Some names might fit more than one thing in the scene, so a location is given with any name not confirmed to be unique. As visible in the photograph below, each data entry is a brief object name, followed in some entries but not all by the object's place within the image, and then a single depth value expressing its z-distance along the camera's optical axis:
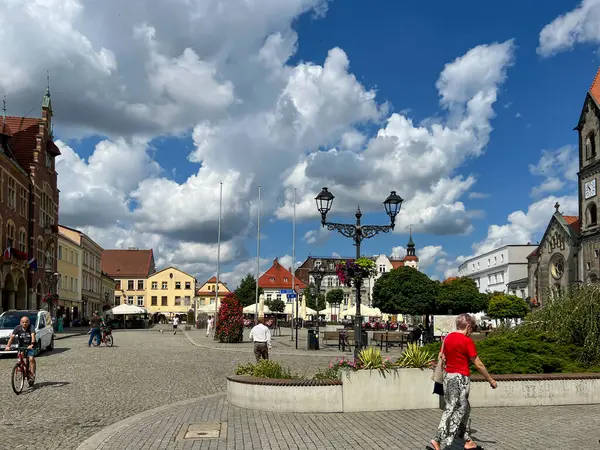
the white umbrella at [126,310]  60.03
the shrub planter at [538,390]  11.58
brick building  43.84
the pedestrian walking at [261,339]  17.61
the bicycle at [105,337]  31.88
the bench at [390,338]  29.83
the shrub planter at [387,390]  11.11
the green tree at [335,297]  111.56
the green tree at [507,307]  68.75
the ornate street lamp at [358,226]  18.69
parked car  23.31
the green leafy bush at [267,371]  11.84
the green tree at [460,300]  73.06
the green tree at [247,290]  106.10
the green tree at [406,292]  66.25
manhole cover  9.05
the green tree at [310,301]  104.53
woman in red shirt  7.95
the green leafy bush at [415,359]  11.59
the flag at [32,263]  46.81
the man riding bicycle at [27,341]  14.85
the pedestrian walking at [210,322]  47.01
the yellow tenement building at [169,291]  122.38
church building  64.38
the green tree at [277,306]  93.48
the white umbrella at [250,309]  57.19
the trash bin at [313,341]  29.92
